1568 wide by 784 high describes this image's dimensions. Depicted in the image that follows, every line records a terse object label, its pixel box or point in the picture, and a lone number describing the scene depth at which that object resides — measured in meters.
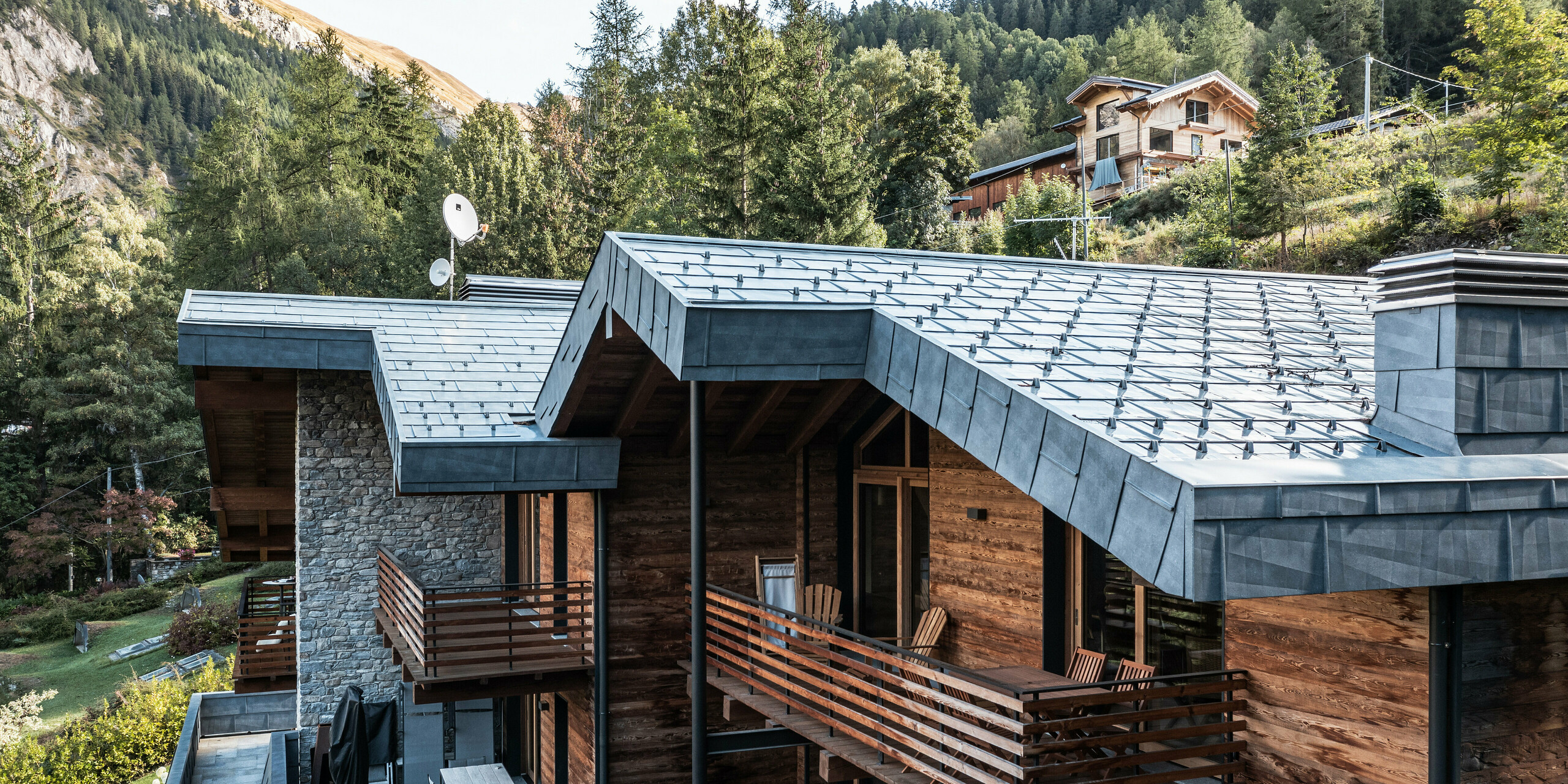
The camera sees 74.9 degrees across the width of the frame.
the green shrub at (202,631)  28.64
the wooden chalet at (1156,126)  44.78
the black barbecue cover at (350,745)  12.99
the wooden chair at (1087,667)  7.10
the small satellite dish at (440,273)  17.80
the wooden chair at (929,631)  8.69
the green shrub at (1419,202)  22.73
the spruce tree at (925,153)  38.94
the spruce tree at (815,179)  29.27
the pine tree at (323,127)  46.16
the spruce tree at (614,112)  38.81
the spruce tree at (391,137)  48.22
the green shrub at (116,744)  18.52
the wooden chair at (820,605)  9.84
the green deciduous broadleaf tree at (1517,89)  18.45
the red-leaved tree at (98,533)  37.47
